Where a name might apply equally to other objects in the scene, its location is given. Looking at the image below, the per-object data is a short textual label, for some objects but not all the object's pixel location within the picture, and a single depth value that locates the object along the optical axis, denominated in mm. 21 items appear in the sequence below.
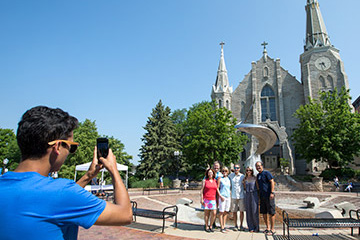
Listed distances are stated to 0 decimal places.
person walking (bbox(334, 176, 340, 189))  23948
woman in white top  7051
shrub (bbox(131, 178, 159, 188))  27622
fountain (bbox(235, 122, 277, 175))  15781
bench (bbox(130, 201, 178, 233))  7341
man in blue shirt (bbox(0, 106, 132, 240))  1191
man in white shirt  7391
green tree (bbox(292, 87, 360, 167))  28688
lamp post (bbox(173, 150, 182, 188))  28312
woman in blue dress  6953
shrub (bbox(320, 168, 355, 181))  27688
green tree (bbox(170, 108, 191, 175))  38406
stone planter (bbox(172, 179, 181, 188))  28311
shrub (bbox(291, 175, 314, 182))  28541
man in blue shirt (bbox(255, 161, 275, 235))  6695
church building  38062
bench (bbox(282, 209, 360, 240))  6061
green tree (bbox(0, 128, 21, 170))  41578
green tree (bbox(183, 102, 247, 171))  29969
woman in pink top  6906
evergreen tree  35562
